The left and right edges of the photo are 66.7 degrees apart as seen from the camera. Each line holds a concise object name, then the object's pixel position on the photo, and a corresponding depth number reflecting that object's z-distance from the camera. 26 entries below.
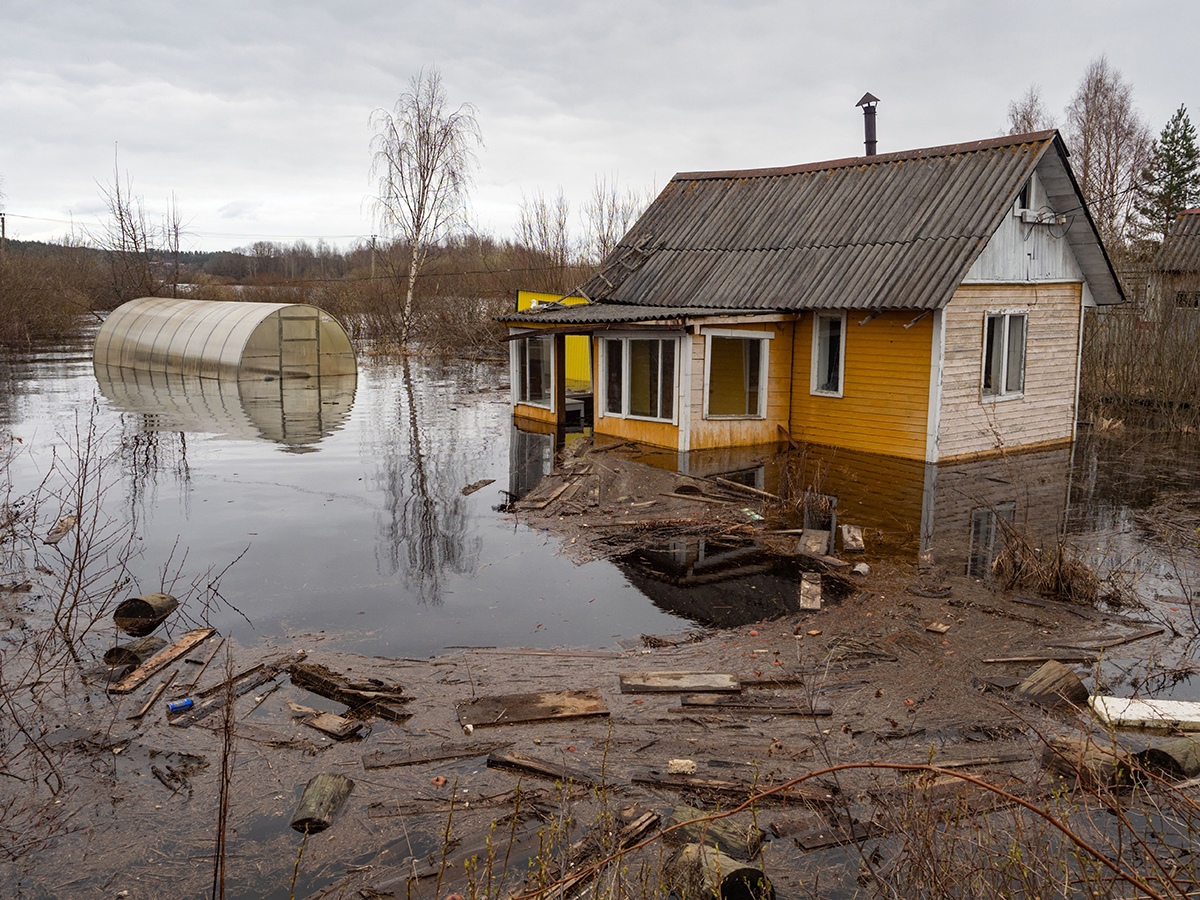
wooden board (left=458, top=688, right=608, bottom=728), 6.43
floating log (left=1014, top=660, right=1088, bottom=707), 6.70
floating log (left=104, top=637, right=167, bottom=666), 7.34
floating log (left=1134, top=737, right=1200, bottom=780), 5.57
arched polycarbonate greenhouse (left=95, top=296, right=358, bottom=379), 27.77
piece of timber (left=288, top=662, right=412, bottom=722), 6.57
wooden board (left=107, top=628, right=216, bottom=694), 6.87
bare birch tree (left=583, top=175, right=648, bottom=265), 38.56
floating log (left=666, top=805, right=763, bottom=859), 4.80
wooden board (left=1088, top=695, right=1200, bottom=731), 6.27
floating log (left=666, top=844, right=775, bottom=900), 4.30
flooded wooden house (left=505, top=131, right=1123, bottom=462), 15.84
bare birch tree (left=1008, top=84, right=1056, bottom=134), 44.38
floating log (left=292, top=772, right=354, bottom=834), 5.10
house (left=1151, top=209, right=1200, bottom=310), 24.38
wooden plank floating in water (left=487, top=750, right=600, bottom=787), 5.60
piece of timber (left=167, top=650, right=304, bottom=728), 6.39
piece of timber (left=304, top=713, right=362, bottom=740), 6.18
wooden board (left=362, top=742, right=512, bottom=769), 5.81
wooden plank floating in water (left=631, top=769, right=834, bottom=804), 5.39
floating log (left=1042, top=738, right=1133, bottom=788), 5.32
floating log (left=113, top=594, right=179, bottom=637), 8.12
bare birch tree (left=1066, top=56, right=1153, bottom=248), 39.59
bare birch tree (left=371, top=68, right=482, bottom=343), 38.59
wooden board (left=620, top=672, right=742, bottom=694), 6.86
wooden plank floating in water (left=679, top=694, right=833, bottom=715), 6.51
